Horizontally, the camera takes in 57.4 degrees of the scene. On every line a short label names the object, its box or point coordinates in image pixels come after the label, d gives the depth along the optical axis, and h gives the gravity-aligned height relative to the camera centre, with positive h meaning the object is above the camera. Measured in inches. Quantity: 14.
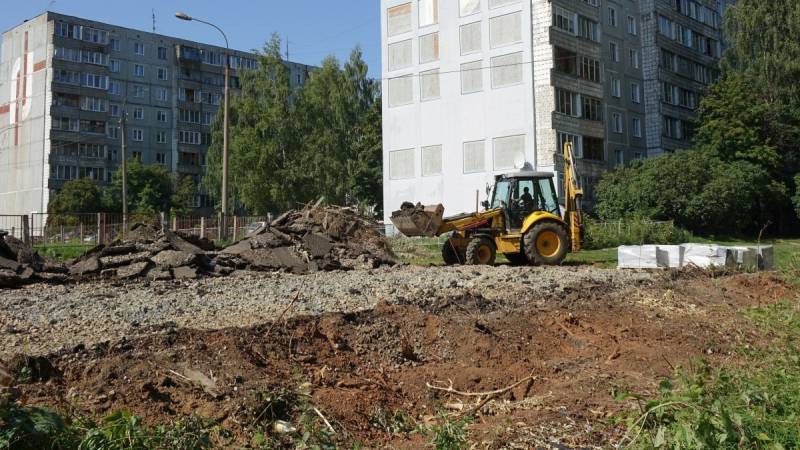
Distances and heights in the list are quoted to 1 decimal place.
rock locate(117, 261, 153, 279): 598.5 -13.8
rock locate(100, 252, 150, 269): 625.9 -5.7
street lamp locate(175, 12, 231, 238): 1150.4 +127.9
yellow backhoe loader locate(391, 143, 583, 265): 719.7 +27.2
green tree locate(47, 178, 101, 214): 2190.1 +168.2
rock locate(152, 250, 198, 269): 615.8 -4.3
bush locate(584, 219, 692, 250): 1293.1 +31.5
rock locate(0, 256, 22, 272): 574.9 -8.6
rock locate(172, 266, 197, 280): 590.2 -16.2
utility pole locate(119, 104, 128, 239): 1628.3 +137.1
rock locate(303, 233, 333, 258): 703.7 +7.1
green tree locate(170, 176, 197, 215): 2517.0 +202.9
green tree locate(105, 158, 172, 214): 2375.7 +214.8
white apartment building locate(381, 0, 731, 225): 1587.1 +378.2
